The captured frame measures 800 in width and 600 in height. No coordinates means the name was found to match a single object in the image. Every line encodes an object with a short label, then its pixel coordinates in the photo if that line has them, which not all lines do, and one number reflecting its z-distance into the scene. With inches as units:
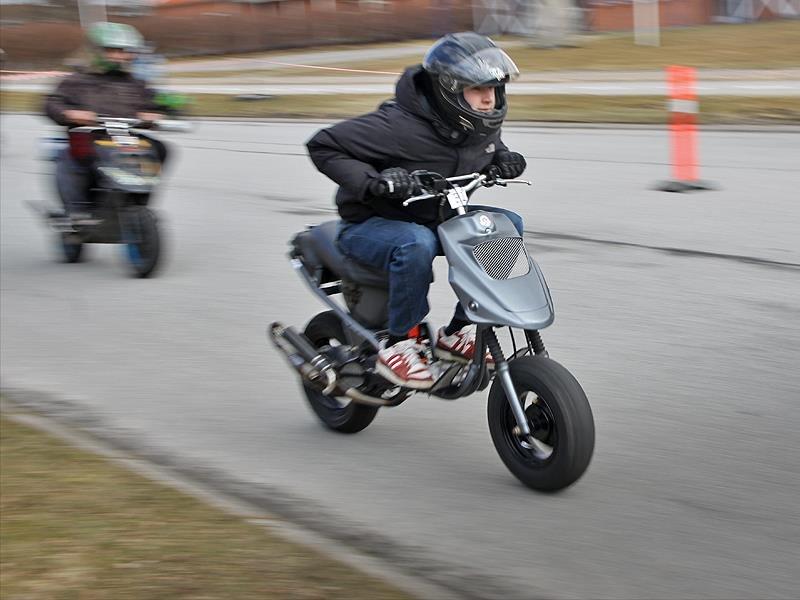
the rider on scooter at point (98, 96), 731.4
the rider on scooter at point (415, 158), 374.3
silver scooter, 351.9
